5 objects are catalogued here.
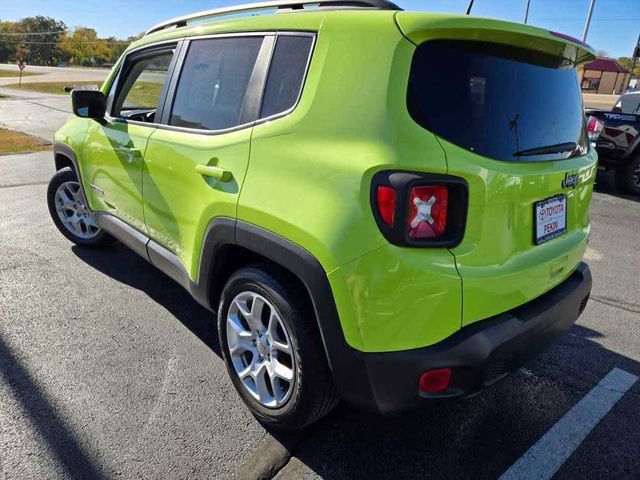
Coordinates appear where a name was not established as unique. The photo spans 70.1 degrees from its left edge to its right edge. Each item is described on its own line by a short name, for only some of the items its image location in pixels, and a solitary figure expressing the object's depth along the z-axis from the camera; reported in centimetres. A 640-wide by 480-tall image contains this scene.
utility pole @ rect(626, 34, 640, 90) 2020
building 5950
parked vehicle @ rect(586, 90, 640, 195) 735
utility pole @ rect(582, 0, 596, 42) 2425
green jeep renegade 163
